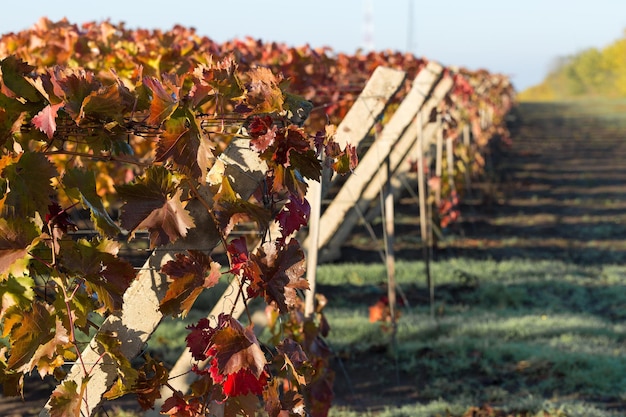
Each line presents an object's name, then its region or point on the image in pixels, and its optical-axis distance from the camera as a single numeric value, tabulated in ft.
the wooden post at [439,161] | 34.23
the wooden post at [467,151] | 47.74
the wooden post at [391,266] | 19.58
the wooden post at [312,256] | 13.83
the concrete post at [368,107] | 13.29
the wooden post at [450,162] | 38.17
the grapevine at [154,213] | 6.99
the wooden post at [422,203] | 23.48
